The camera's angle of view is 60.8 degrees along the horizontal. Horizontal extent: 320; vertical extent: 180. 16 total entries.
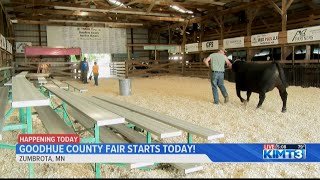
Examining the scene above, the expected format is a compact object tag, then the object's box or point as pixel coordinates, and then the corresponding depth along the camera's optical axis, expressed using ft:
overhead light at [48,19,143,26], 61.73
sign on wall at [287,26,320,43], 31.21
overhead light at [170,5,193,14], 54.85
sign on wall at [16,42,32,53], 64.67
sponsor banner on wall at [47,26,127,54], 66.23
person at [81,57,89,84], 46.19
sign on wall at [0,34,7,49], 31.53
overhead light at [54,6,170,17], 46.44
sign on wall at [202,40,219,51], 49.48
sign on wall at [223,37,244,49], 43.49
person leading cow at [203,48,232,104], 20.87
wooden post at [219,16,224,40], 49.95
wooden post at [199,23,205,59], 55.62
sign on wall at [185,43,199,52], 55.21
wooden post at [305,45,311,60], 35.11
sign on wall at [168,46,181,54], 62.13
